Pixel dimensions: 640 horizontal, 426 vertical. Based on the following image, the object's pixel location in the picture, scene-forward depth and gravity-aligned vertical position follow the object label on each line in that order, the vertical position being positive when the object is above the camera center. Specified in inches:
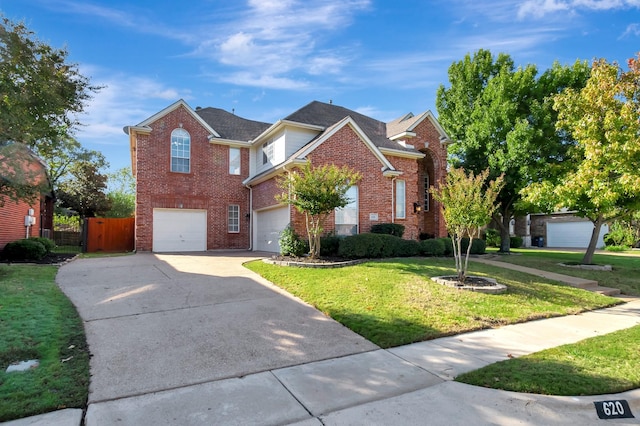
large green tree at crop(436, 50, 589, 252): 681.0 +210.6
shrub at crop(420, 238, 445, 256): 572.4 -36.7
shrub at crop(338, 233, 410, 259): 504.1 -31.7
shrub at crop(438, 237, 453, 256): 611.7 -36.7
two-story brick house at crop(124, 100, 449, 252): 631.2 +101.1
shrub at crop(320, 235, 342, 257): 534.3 -31.1
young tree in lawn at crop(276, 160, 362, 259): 466.3 +40.7
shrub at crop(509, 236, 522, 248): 1173.1 -56.2
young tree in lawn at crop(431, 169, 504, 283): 352.5 +19.8
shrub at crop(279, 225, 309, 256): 510.6 -28.8
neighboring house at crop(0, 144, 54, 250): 368.8 +27.3
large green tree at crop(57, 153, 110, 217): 1013.2 +85.8
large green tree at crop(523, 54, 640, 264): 425.1 +101.6
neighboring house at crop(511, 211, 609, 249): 1185.4 -19.0
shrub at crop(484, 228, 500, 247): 1119.0 -38.8
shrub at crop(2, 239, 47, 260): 518.3 -39.2
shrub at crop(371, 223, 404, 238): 623.5 -8.4
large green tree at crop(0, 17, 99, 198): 349.4 +135.8
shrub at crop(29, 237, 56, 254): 582.4 -32.8
